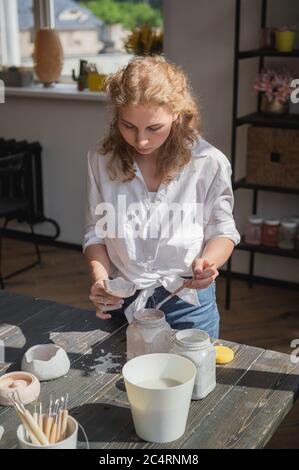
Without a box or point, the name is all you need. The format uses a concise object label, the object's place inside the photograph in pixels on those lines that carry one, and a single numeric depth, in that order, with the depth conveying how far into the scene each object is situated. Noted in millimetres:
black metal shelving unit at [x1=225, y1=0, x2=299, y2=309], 3215
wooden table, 1244
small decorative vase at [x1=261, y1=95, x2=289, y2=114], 3322
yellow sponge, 1506
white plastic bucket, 1188
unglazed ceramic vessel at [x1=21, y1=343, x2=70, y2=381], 1433
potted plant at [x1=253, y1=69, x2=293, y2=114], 3242
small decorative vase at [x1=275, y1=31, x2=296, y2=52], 3195
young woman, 1652
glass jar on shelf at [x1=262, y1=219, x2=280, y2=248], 3441
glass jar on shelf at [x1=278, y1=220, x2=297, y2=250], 3410
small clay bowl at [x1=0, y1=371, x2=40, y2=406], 1339
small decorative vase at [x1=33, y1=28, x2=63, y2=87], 4250
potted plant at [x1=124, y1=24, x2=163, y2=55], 3926
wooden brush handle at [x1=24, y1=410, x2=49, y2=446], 1158
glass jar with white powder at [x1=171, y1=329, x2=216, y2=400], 1346
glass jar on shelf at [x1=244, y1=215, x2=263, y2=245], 3502
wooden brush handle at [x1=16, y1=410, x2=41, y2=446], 1159
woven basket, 3262
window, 4281
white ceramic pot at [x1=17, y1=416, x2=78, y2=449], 1138
